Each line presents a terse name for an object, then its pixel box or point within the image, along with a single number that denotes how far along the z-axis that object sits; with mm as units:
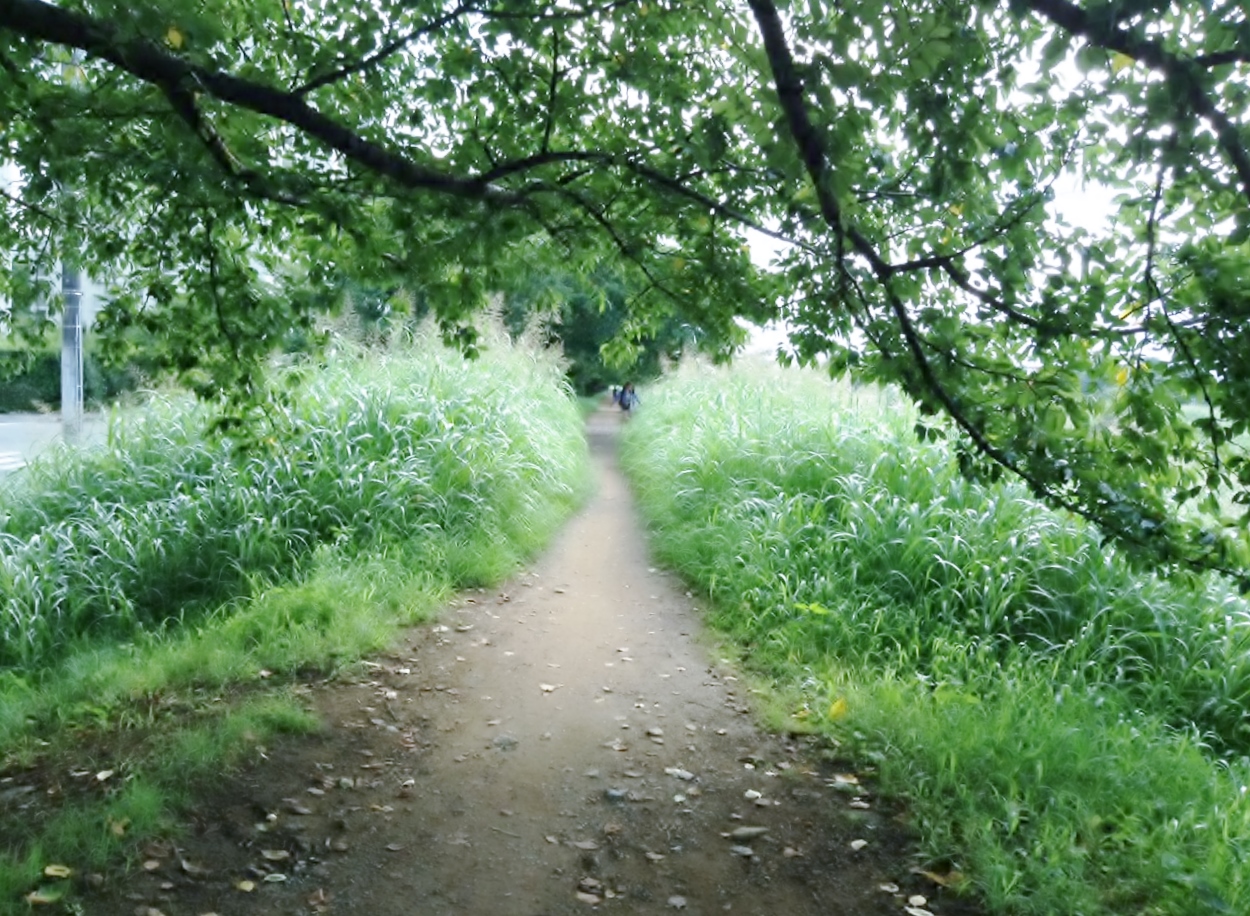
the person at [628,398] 23723
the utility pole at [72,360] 7921
